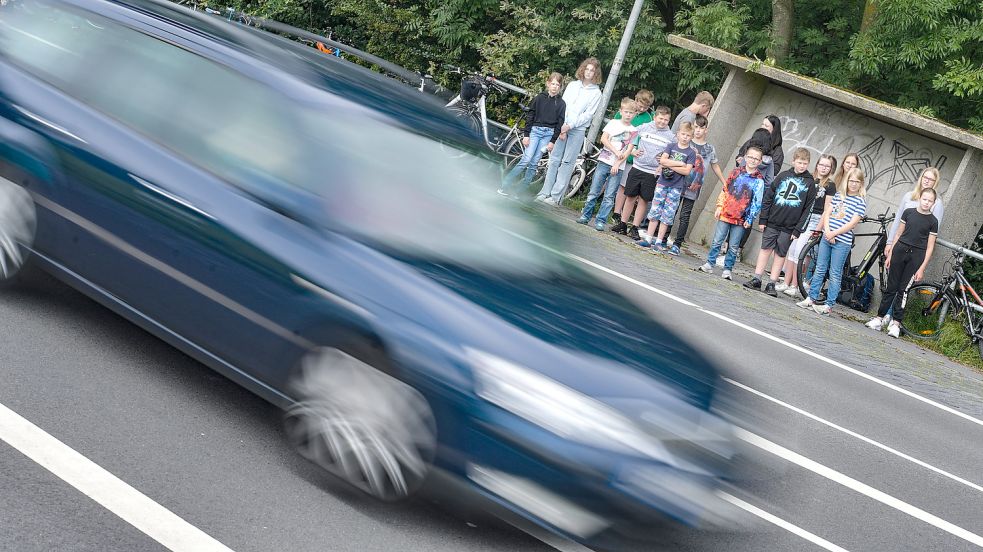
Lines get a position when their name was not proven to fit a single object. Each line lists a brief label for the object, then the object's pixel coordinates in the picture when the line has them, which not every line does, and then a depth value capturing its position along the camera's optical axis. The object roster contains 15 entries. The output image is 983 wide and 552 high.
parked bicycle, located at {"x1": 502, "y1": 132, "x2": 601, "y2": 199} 17.03
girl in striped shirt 13.89
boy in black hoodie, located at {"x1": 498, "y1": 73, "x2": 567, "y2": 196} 16.36
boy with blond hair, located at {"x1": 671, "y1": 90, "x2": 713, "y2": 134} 15.33
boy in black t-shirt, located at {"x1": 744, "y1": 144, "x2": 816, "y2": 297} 14.47
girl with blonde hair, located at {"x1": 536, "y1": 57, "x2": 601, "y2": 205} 16.11
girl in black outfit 13.70
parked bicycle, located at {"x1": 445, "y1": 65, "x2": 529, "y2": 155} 17.91
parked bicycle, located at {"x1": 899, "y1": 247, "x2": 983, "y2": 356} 13.88
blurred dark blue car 4.40
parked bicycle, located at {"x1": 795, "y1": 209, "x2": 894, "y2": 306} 14.52
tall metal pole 18.17
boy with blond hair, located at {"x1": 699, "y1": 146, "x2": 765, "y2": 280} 14.10
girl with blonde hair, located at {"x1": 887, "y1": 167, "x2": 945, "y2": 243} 13.92
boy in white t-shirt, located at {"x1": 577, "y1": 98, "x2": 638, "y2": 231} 15.36
